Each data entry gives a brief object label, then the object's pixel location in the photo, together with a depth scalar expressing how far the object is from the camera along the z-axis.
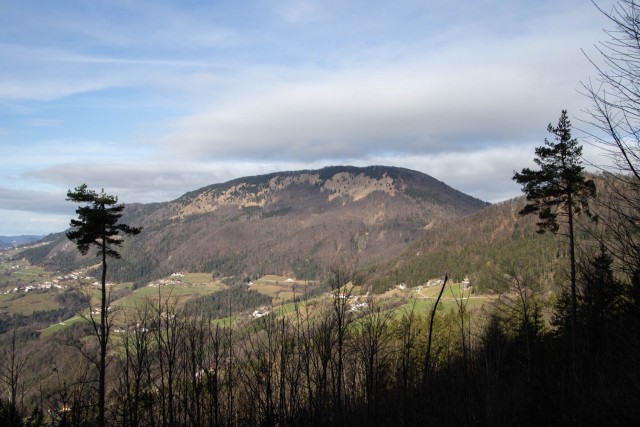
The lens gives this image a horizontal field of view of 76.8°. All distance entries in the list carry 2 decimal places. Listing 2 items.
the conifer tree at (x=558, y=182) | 18.61
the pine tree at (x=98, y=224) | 20.89
